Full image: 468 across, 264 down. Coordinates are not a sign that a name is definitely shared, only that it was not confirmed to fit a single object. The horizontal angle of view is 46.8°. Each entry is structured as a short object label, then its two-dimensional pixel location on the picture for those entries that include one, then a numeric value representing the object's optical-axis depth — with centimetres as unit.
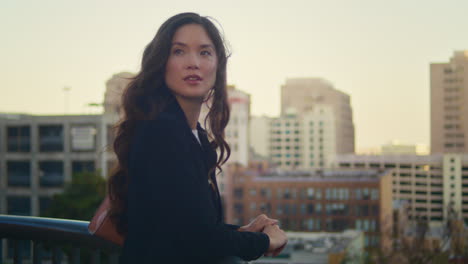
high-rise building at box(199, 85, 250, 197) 8794
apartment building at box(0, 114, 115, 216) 4384
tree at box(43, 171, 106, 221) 2997
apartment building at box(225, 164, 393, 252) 6600
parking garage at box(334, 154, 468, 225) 10092
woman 167
